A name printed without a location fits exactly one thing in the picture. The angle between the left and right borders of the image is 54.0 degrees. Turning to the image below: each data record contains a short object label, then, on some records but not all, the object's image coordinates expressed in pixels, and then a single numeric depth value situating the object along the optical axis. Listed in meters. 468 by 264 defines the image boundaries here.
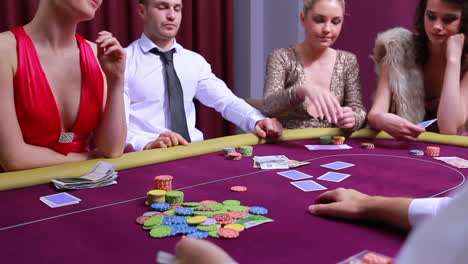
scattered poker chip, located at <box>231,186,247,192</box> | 1.18
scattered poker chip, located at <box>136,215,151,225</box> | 0.95
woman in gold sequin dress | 2.15
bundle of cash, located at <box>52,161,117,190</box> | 1.18
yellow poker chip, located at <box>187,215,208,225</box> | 0.93
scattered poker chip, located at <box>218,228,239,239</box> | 0.87
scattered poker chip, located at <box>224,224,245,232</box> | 0.90
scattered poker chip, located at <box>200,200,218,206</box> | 1.05
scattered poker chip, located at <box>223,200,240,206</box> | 1.06
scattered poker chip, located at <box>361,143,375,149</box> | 1.72
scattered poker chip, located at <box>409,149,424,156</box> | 1.62
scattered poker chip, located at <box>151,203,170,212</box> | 1.03
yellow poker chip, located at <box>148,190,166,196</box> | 1.06
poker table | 0.83
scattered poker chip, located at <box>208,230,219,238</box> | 0.88
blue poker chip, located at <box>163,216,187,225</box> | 0.94
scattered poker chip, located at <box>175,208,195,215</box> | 0.99
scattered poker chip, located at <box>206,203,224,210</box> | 1.02
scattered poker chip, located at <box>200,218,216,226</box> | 0.93
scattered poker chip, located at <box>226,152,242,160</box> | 1.53
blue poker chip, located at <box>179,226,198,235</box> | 0.89
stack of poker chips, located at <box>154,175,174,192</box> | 1.16
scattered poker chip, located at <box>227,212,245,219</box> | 0.96
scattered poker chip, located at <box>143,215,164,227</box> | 0.93
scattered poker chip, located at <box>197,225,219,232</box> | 0.90
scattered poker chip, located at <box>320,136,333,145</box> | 1.79
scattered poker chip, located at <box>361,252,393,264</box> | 0.73
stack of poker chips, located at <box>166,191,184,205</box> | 1.06
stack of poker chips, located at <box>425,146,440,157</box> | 1.59
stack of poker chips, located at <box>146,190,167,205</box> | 1.06
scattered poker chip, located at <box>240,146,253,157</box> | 1.57
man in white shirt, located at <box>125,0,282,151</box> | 2.24
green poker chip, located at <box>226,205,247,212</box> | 1.01
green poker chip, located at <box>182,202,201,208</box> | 1.04
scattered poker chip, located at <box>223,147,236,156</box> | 1.57
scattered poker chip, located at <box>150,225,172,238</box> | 0.88
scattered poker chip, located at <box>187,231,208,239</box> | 0.88
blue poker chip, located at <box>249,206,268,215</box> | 1.00
